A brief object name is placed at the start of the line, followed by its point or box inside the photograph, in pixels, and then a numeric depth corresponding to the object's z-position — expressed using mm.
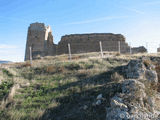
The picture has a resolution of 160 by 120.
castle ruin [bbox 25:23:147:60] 24422
